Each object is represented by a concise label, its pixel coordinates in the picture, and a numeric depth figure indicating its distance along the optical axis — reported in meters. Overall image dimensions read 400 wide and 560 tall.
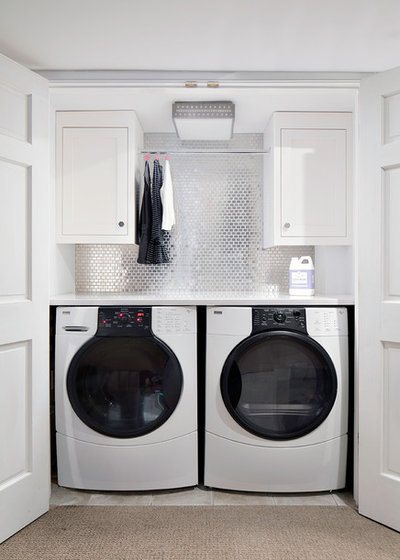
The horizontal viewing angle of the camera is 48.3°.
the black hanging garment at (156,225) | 2.70
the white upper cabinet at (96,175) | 2.61
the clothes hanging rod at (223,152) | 2.64
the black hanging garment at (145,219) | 2.70
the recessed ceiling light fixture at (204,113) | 2.49
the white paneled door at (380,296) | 1.97
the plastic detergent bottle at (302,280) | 2.65
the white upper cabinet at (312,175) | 2.60
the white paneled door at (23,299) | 1.92
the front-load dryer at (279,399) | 2.26
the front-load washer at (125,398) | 2.26
